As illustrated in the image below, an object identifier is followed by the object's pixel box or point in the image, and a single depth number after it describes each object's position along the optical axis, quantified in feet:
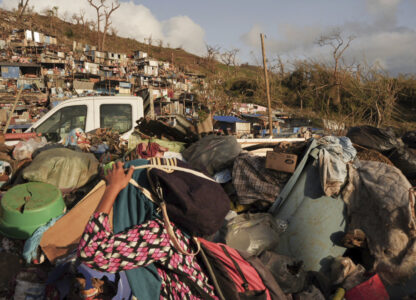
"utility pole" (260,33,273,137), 27.35
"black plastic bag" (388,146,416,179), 11.60
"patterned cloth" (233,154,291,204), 9.80
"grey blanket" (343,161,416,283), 7.72
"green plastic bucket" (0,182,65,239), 7.61
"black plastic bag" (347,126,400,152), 12.08
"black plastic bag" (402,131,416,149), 14.38
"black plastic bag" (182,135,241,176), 11.01
